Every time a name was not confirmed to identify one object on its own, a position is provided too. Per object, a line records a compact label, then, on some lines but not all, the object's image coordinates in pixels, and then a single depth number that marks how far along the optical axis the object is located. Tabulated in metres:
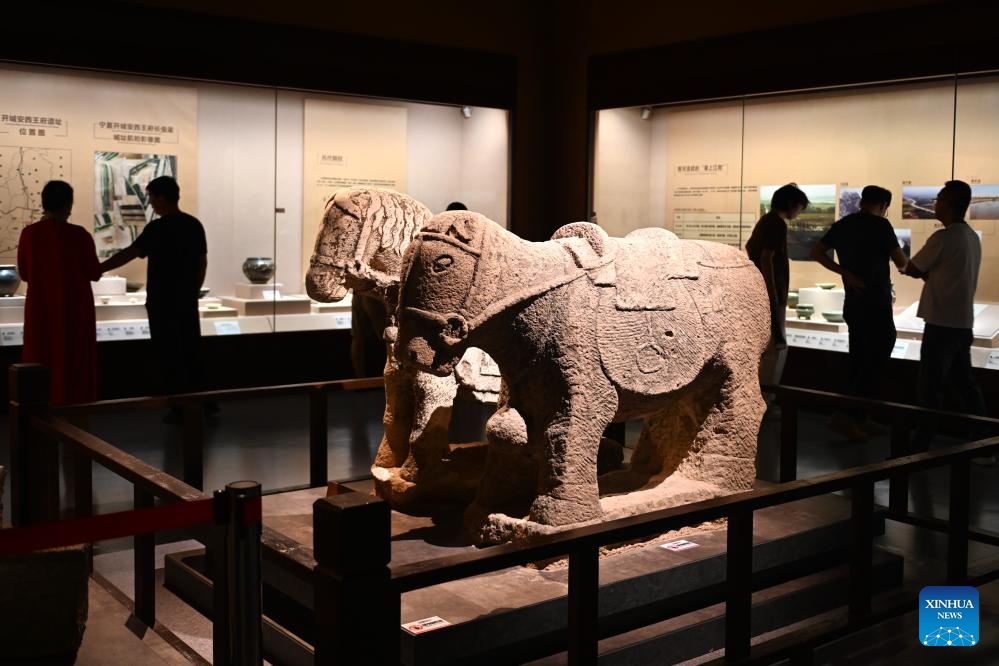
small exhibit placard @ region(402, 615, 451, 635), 2.96
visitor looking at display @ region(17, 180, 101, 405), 5.75
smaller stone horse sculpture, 4.09
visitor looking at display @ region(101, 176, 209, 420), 6.82
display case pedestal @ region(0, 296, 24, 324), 7.05
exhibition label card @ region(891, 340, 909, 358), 7.16
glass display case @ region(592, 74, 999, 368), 6.77
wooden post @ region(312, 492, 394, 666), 2.08
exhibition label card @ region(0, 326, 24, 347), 7.09
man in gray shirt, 6.11
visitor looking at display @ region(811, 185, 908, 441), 6.77
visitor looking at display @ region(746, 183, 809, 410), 6.87
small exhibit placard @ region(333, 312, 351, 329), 8.56
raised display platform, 3.05
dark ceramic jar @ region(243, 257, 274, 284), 8.03
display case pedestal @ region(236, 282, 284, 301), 8.06
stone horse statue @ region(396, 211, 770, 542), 3.23
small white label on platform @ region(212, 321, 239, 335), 7.96
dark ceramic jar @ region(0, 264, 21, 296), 7.02
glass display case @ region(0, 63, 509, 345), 7.17
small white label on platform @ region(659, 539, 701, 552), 3.67
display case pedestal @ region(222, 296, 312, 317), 8.06
